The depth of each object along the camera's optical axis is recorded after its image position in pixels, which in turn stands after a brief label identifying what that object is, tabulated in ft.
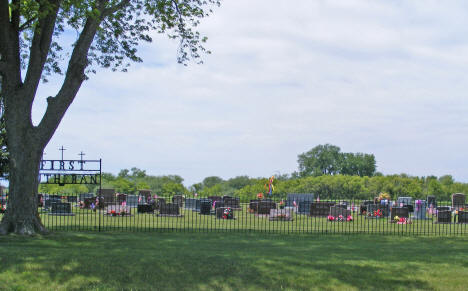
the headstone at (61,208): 74.13
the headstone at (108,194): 93.62
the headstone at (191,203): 92.72
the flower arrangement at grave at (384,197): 97.19
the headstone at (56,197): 87.76
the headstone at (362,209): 86.32
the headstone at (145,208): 82.99
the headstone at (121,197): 98.33
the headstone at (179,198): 90.27
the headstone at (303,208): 84.85
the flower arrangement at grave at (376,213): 75.93
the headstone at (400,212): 71.72
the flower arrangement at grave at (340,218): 71.77
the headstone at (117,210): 75.44
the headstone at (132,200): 91.54
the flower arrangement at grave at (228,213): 73.36
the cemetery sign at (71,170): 48.04
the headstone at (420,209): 79.23
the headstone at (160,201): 76.75
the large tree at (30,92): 39.50
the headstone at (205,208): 83.71
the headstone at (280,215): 73.46
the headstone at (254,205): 82.94
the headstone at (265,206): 82.23
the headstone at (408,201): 92.07
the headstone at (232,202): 90.63
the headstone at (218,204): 87.04
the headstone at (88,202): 90.37
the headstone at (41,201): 92.11
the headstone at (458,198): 97.73
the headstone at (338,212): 74.02
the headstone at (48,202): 82.39
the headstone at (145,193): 107.78
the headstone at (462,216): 71.67
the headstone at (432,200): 99.48
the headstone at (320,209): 81.33
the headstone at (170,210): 76.71
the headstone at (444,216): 72.69
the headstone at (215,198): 100.83
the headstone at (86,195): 105.15
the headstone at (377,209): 80.12
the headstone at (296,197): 96.86
